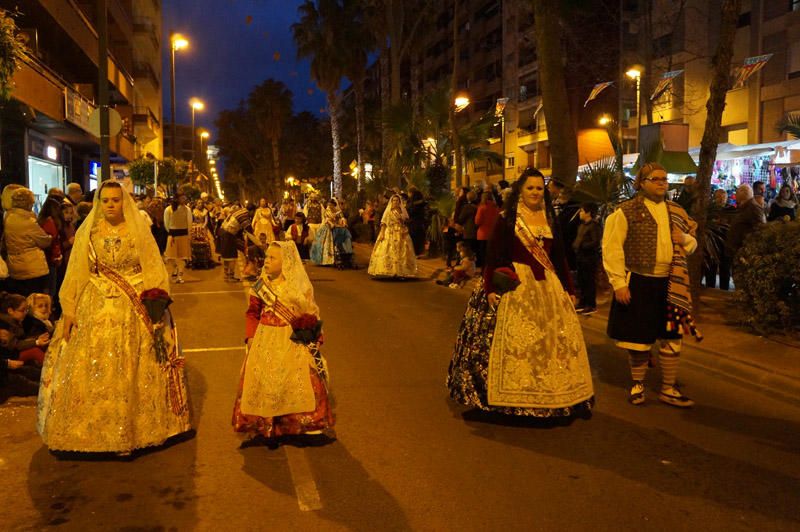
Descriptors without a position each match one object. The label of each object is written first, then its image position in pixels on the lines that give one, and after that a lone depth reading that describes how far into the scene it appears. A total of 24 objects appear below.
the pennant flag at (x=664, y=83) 22.87
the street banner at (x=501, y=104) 31.74
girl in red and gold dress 5.15
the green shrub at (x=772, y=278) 8.25
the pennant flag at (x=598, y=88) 29.72
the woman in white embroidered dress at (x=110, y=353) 4.91
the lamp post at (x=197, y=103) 40.16
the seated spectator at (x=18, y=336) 7.03
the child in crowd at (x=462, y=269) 14.87
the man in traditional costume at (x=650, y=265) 6.12
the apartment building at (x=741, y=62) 27.67
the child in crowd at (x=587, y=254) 10.83
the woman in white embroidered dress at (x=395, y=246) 15.79
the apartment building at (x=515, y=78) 43.50
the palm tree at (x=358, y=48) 36.28
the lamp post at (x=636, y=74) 23.61
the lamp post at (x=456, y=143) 20.23
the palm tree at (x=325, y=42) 36.72
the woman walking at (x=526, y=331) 5.57
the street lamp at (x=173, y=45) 26.51
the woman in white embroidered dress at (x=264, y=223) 13.51
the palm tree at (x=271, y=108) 64.38
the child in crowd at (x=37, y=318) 7.50
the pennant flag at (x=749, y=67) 21.40
